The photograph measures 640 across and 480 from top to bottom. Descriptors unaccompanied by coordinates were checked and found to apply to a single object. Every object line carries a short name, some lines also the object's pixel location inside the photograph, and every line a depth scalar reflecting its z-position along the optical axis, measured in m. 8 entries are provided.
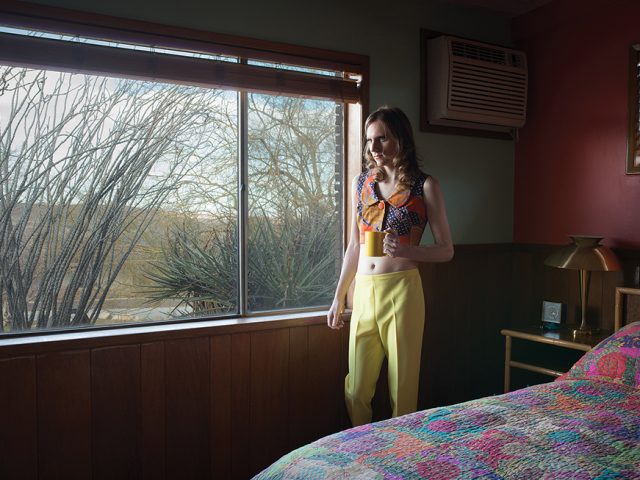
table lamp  2.63
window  2.19
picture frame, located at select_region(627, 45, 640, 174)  2.71
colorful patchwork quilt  1.33
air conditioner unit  2.93
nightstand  2.63
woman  2.33
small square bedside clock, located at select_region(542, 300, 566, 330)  2.95
